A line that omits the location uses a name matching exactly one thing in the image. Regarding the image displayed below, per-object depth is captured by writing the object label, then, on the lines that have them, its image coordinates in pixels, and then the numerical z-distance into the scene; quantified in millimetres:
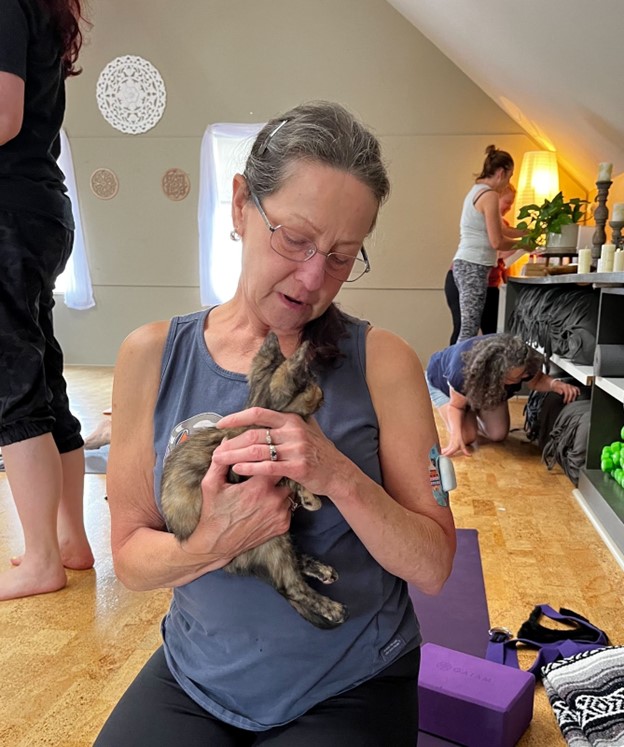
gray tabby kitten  815
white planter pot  3998
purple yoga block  1265
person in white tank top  4289
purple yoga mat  1658
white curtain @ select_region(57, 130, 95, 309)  6656
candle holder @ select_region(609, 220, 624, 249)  3137
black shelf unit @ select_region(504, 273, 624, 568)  2293
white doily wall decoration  6441
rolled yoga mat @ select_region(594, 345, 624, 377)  2490
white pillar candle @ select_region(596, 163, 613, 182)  3397
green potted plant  3986
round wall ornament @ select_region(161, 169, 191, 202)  6547
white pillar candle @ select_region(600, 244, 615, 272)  2720
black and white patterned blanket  1291
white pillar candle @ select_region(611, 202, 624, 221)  3123
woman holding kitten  843
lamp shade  5426
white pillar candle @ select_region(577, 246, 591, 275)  3221
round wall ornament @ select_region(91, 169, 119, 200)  6637
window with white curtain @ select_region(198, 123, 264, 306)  6414
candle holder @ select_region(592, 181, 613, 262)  3496
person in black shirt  1564
